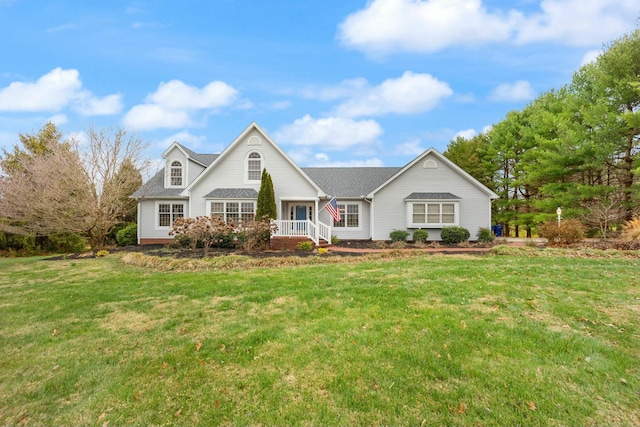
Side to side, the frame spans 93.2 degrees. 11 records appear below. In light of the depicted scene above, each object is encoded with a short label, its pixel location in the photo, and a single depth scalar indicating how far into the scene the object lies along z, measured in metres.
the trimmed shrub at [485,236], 17.47
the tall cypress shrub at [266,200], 16.12
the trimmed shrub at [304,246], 15.02
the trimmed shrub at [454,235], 17.20
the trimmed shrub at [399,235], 17.62
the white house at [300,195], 17.83
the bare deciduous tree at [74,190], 16.95
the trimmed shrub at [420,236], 17.50
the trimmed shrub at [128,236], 18.80
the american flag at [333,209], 15.62
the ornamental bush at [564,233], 14.01
